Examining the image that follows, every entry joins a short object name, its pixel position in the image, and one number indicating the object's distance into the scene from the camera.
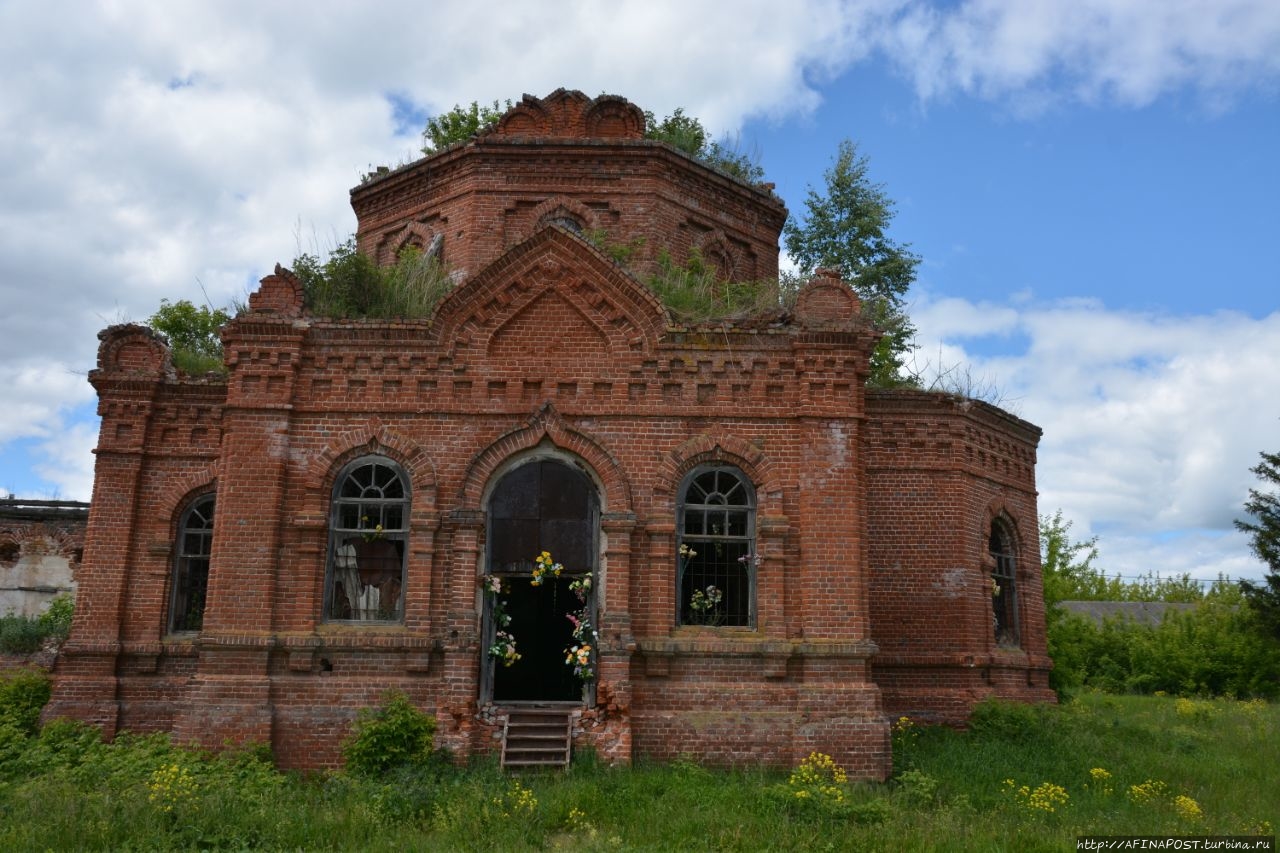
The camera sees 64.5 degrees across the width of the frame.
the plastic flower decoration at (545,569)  13.05
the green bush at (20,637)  18.34
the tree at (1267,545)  30.64
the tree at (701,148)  20.97
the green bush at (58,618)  18.53
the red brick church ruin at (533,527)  12.65
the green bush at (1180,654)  30.77
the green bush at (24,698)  14.56
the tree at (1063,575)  32.12
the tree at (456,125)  26.31
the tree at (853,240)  27.94
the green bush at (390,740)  12.06
